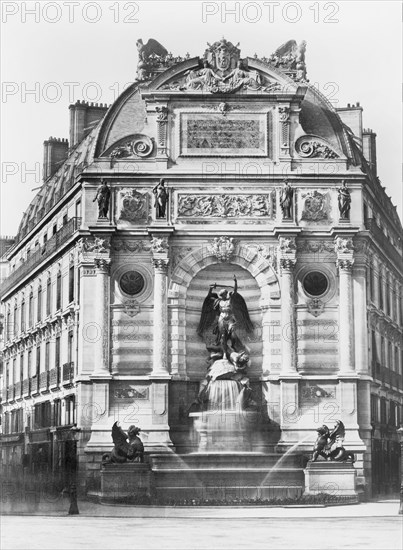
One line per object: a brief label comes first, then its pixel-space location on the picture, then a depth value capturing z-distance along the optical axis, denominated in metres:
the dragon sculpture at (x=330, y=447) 44.56
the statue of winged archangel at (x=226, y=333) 48.38
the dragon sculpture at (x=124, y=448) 44.22
